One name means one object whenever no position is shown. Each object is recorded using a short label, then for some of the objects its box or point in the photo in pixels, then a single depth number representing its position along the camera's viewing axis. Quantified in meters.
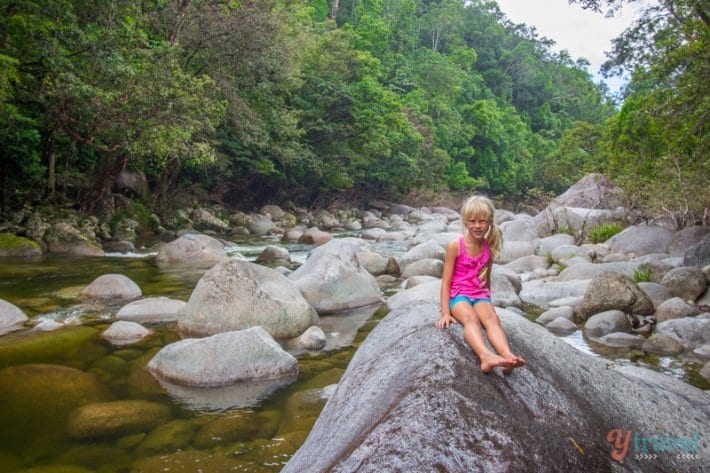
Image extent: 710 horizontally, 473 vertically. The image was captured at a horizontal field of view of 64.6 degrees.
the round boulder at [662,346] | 7.50
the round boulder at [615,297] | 9.11
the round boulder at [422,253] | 14.29
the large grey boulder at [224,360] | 5.86
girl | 3.27
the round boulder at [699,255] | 11.59
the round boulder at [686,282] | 9.87
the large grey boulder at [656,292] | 9.85
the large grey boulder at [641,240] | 15.30
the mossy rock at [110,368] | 6.07
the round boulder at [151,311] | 8.40
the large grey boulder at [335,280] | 9.43
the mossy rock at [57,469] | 4.16
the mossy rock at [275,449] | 4.35
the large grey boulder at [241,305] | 7.54
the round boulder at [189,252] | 14.64
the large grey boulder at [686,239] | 13.94
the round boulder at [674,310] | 8.73
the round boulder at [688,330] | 7.69
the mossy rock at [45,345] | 6.53
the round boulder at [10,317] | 7.62
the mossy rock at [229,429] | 4.67
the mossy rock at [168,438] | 4.51
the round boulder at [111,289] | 9.77
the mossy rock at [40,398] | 4.78
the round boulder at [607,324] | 8.48
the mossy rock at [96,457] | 4.26
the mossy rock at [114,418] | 4.78
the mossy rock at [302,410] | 4.95
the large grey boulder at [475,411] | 2.43
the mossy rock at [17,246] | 14.61
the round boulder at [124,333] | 7.32
